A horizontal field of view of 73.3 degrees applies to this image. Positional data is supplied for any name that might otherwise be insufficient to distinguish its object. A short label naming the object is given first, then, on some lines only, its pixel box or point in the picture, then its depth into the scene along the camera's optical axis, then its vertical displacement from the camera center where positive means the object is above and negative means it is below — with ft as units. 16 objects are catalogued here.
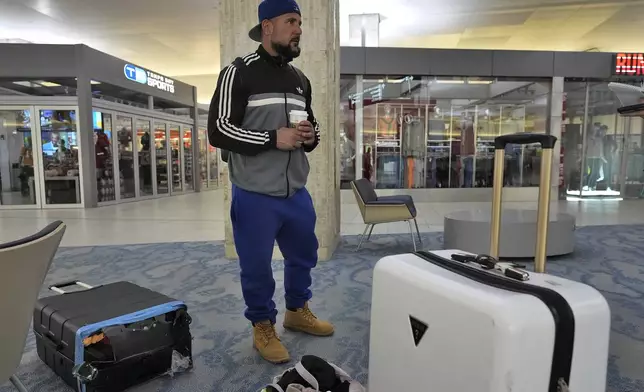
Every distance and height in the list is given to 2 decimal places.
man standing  6.21 +0.08
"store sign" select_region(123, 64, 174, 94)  33.01 +6.47
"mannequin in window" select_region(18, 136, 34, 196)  29.30 -0.52
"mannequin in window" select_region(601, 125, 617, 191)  34.06 +0.33
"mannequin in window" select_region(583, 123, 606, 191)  34.12 +0.05
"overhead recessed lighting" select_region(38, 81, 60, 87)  29.40 +4.92
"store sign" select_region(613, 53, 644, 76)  31.22 +6.90
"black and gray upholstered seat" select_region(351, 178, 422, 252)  13.99 -1.63
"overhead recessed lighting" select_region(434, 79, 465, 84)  32.73 +5.86
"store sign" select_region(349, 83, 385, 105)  31.71 +4.70
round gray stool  12.75 -2.29
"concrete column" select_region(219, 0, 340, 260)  12.57 +2.82
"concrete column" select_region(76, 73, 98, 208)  28.84 +1.07
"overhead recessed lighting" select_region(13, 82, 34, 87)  29.19 +4.89
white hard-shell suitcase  3.19 -1.35
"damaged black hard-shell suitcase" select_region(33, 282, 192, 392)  5.50 -2.48
